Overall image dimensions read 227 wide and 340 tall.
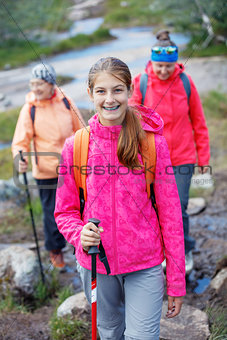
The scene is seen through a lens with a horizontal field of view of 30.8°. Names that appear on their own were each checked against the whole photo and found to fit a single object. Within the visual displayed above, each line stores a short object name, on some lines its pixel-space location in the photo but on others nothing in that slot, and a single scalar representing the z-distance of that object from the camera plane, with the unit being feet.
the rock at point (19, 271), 12.50
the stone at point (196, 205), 18.73
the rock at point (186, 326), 9.61
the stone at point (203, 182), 21.08
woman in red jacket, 11.53
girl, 6.73
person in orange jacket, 12.65
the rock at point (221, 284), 11.38
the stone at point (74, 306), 10.78
